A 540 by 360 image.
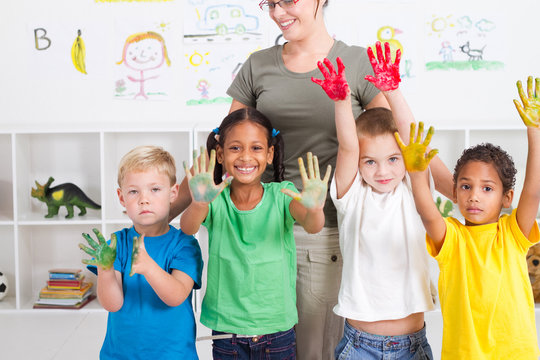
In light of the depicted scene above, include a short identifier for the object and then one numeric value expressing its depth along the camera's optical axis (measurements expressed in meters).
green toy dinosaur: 3.35
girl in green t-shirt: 1.46
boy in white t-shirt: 1.44
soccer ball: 3.40
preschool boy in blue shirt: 1.40
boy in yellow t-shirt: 1.34
